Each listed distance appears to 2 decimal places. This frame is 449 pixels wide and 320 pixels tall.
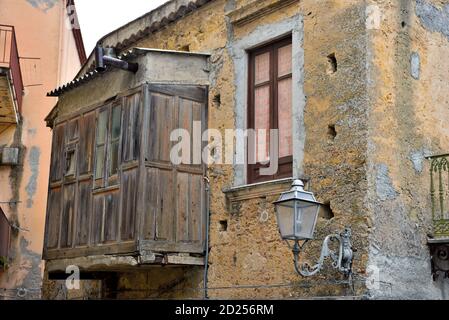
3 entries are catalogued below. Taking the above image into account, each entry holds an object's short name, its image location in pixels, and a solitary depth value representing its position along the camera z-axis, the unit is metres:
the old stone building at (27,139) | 15.31
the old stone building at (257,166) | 8.40
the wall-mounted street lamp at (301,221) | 7.68
